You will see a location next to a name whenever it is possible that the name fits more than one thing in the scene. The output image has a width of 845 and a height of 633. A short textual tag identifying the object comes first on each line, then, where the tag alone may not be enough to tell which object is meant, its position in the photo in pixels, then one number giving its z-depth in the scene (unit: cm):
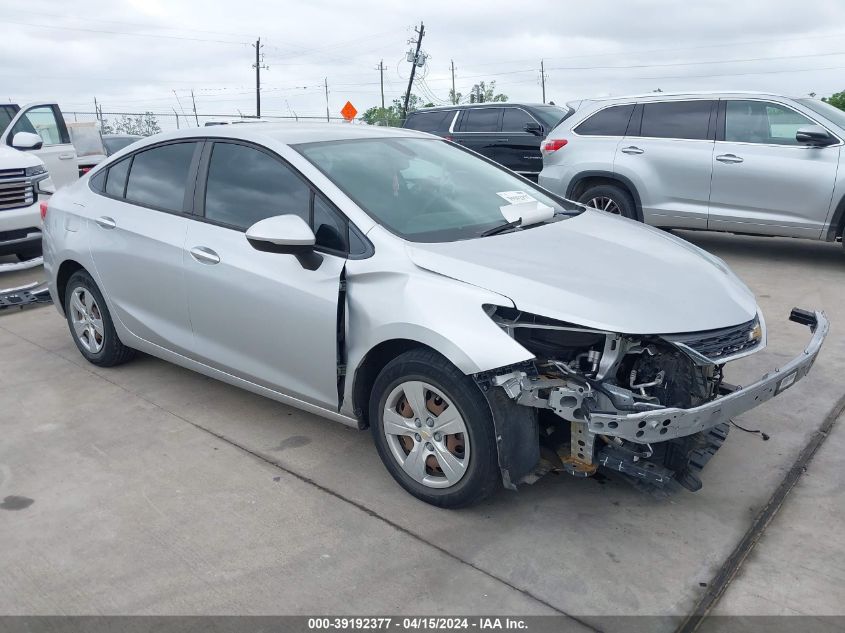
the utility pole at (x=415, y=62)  4292
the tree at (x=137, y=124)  3253
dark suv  1184
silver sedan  304
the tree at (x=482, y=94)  4851
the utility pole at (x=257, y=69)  4650
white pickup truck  796
